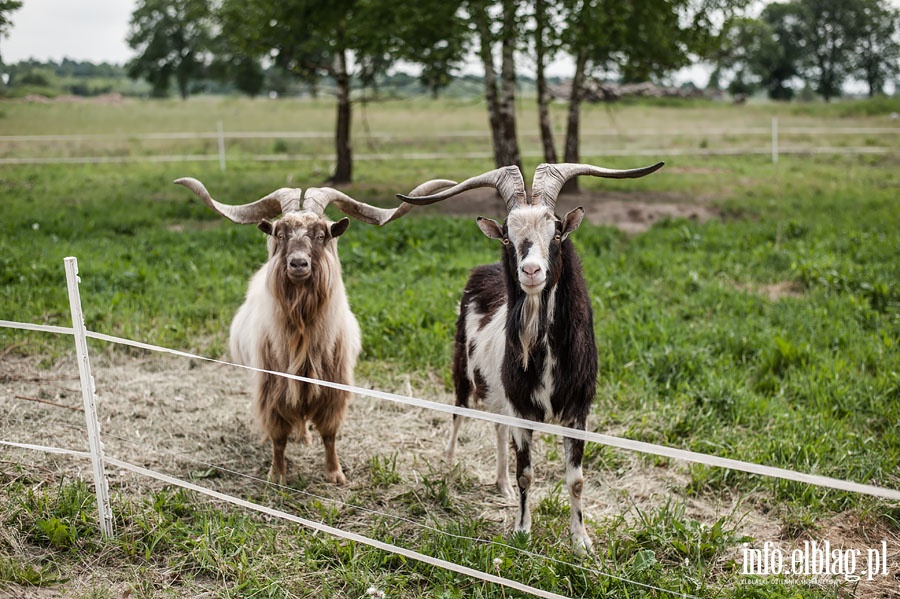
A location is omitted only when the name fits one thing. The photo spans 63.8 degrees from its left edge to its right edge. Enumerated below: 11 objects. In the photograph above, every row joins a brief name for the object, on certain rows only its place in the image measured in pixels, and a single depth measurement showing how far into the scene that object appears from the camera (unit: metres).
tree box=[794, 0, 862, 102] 60.16
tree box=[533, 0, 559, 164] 12.35
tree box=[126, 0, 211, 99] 49.31
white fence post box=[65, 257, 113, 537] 3.85
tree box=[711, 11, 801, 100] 59.28
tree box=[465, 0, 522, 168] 12.06
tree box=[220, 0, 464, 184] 12.50
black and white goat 3.67
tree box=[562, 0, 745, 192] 12.11
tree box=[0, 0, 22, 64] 12.20
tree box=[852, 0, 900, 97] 57.94
